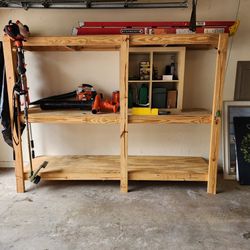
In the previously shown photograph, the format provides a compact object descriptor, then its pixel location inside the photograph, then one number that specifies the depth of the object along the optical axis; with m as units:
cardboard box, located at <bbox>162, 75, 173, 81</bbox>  2.40
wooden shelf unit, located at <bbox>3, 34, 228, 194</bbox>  2.03
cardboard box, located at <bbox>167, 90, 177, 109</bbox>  2.49
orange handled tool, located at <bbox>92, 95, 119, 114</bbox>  2.31
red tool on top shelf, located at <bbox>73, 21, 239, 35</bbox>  2.20
